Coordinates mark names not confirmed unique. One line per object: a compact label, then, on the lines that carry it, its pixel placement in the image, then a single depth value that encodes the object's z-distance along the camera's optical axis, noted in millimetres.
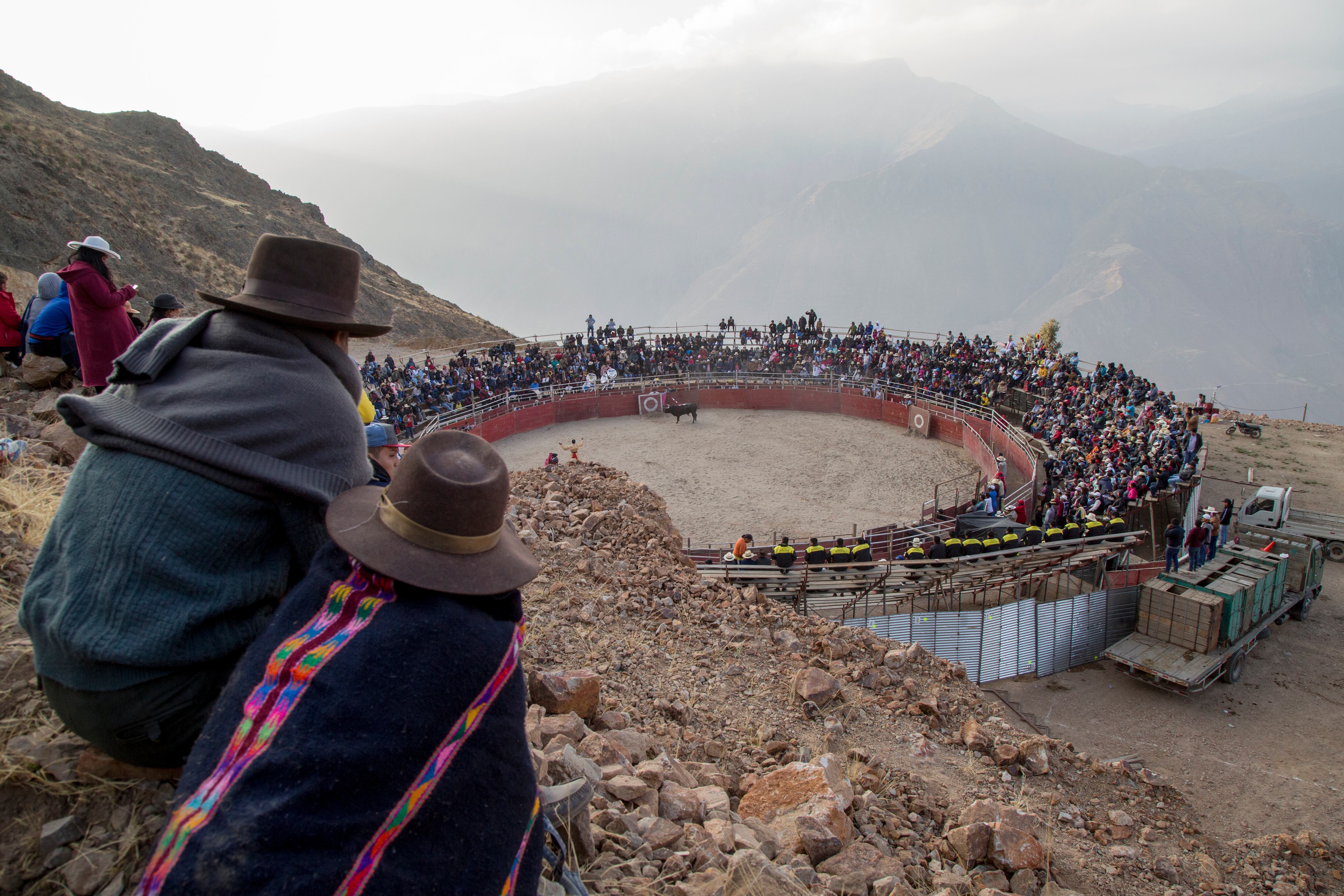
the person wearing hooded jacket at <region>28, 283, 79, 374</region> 6699
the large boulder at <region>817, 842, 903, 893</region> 3881
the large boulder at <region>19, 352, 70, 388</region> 8328
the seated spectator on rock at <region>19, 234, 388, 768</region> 1942
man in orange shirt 14484
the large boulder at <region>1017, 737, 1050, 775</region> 6641
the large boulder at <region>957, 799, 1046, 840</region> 4910
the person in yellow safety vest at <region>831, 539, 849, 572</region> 13656
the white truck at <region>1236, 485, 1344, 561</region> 19359
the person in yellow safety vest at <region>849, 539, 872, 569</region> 13781
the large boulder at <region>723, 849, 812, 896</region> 3162
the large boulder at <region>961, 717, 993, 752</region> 6730
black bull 31828
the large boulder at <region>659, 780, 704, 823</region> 3771
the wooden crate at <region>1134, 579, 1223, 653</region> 12945
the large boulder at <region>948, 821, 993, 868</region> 4660
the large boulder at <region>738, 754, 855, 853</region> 4211
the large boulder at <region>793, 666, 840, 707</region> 6637
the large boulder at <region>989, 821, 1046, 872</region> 4680
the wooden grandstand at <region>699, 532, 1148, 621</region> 13273
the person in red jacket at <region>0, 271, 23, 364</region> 8211
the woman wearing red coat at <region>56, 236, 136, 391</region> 5262
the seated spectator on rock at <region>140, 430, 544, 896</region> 1521
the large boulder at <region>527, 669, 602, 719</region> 4504
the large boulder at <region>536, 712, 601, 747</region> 4035
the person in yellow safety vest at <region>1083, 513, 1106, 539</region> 15180
